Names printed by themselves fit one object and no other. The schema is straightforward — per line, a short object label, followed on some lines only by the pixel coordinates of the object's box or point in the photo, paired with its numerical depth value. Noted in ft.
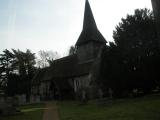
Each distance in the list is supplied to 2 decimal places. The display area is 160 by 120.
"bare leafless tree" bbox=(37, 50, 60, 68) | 175.34
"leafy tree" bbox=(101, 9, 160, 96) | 62.61
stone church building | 82.35
